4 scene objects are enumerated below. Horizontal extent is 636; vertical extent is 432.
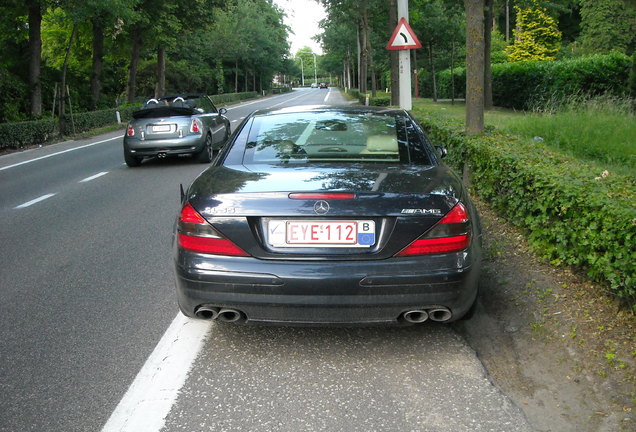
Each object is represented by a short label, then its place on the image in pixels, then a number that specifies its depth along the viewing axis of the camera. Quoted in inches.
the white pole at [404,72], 605.3
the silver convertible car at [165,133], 516.7
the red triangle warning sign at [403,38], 562.9
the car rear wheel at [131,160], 527.5
